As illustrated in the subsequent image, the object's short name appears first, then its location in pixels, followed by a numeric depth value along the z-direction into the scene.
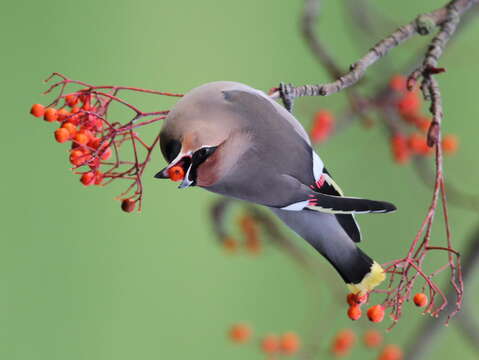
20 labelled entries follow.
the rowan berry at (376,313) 5.40
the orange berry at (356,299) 5.39
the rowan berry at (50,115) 5.42
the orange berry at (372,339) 8.88
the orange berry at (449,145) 7.60
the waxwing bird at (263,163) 5.37
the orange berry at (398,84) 7.15
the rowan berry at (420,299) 5.40
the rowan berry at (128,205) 5.40
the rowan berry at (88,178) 5.41
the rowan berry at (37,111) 5.45
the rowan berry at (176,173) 5.35
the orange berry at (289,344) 8.89
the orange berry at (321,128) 8.02
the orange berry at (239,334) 9.15
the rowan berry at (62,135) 5.39
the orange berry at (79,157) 5.40
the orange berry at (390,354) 8.52
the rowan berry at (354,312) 5.40
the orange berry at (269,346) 9.08
